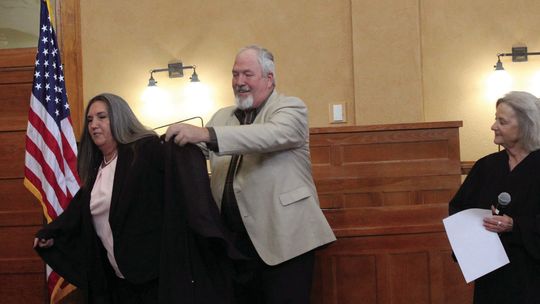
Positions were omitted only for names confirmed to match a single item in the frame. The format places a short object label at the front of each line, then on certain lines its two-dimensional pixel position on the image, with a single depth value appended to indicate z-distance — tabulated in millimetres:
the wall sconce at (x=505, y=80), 5973
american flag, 3713
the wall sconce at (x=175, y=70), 6246
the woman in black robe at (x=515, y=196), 2707
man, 2619
